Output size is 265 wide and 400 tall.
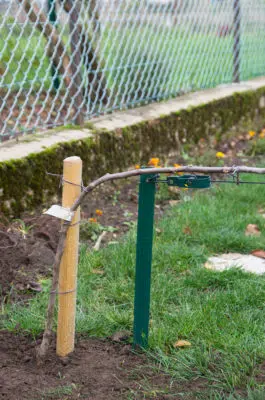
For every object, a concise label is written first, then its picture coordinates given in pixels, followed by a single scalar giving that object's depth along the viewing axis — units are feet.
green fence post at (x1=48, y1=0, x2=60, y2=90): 22.46
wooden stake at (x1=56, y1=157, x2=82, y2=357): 12.42
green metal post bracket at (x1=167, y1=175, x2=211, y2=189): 11.77
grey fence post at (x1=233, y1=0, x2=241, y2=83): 35.15
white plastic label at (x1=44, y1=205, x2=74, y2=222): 12.17
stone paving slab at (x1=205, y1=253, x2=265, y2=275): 18.20
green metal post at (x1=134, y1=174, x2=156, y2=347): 12.63
